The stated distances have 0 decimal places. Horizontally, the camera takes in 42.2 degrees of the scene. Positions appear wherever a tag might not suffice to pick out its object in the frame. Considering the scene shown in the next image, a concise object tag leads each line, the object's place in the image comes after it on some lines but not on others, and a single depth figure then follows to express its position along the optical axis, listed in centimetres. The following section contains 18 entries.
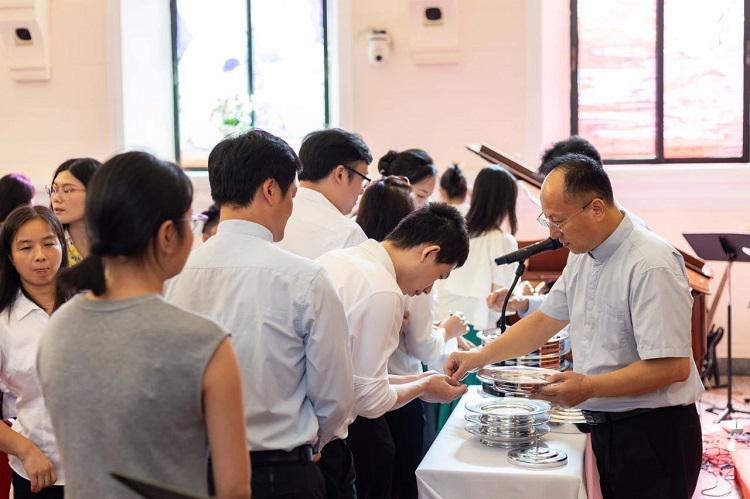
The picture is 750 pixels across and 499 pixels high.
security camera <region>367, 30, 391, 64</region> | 754
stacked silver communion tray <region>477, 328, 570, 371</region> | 363
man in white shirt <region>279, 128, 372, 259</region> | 350
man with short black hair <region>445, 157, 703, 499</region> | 265
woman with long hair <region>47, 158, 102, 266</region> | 377
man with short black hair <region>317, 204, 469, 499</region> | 273
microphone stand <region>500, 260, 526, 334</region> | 323
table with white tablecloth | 278
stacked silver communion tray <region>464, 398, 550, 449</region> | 302
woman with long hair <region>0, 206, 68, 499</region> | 270
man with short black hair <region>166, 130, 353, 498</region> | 213
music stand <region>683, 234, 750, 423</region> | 588
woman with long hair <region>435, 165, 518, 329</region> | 517
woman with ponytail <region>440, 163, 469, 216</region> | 587
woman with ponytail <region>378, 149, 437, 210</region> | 500
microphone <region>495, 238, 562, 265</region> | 306
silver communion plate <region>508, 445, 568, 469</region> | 284
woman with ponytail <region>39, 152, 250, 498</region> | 155
